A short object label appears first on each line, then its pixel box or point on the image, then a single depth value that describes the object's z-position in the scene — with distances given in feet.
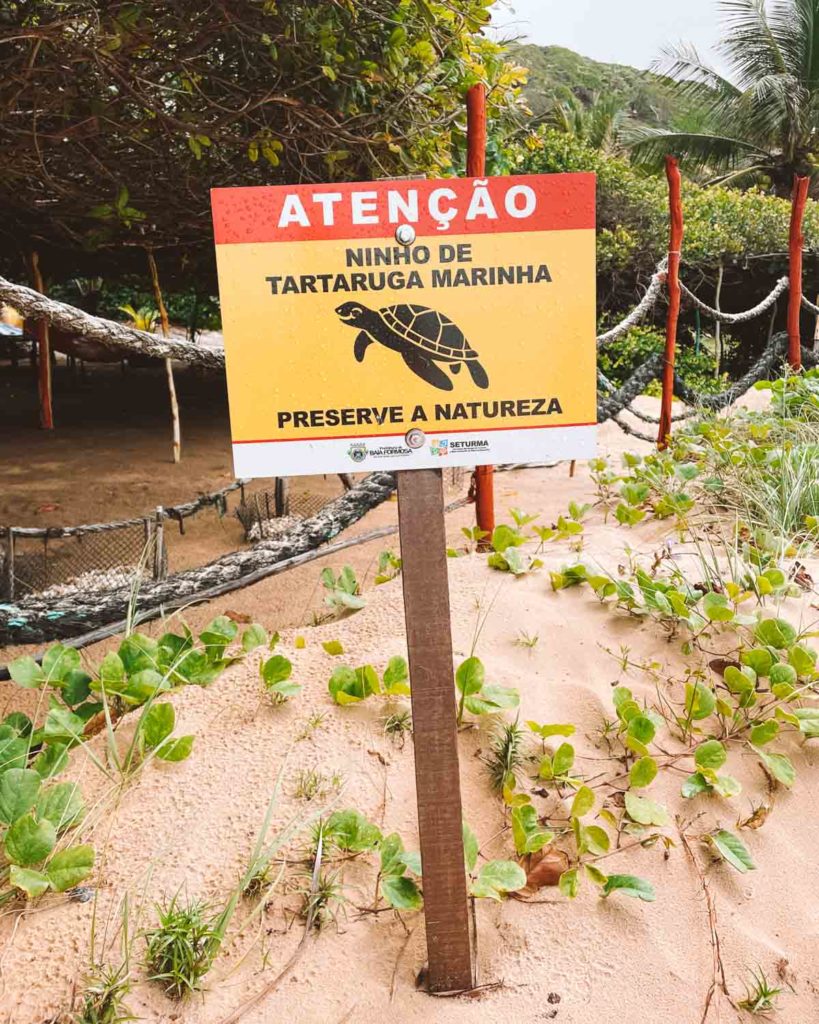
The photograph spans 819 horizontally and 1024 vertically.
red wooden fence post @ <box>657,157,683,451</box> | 16.21
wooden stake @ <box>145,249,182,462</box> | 24.44
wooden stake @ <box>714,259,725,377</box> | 31.51
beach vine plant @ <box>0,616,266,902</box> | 4.87
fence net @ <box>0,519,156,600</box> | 14.66
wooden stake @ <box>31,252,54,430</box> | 28.91
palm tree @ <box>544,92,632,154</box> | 72.20
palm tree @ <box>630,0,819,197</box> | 55.52
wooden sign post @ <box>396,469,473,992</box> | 4.58
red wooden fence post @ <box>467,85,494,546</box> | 10.91
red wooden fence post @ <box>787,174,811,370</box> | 19.76
